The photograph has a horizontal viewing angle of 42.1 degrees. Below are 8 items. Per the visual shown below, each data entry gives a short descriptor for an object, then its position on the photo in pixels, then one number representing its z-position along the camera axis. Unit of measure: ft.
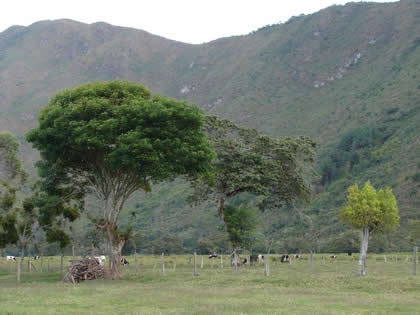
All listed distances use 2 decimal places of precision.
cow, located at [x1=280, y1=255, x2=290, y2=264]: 193.42
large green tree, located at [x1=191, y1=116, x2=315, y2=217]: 161.58
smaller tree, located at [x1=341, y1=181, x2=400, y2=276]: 121.29
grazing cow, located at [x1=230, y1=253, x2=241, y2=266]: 158.35
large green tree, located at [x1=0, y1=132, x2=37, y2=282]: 138.92
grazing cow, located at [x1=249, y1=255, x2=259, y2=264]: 181.88
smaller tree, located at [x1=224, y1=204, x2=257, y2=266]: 158.92
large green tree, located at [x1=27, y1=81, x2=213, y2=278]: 116.47
